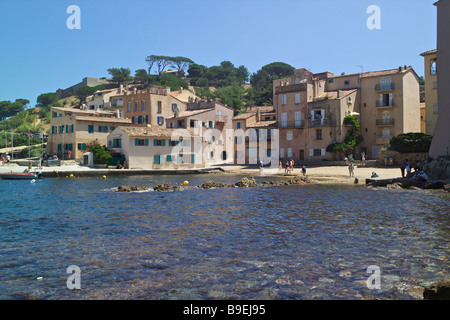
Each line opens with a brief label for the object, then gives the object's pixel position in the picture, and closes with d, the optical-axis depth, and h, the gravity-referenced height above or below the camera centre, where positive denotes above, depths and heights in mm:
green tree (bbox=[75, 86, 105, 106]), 97812 +17452
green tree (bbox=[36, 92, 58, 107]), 112312 +17990
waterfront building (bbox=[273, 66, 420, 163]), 49031 +6173
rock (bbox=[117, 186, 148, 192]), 29000 -2508
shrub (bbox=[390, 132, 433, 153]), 39188 +1189
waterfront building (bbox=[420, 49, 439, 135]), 43750 +7433
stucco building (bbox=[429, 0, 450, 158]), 29125 +5661
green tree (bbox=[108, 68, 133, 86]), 112312 +25088
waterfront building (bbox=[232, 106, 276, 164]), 55969 +3038
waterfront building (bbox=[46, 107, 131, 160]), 52125 +4064
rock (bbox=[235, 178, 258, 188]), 32062 -2426
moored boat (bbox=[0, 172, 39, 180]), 40081 -1820
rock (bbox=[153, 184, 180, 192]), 29641 -2535
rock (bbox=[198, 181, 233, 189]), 31458 -2518
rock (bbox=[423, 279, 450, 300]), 5680 -2198
